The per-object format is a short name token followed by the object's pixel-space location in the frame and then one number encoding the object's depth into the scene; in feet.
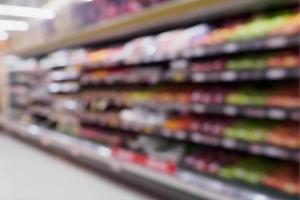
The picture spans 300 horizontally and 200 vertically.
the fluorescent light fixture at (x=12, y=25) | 40.23
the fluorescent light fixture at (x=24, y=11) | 30.73
